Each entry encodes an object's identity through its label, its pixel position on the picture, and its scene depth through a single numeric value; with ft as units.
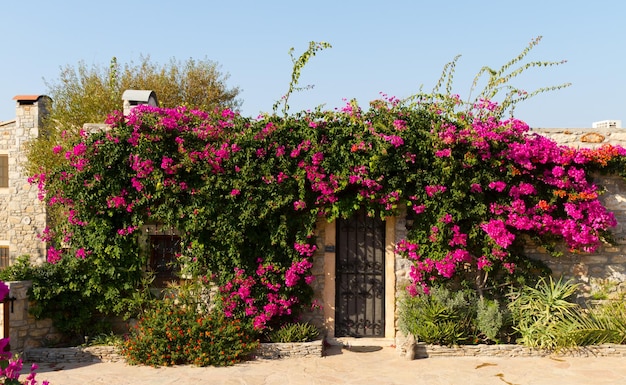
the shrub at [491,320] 28.53
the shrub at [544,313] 28.14
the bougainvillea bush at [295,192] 29.66
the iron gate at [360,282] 31.65
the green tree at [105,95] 60.95
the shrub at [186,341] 26.91
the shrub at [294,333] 28.99
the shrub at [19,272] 29.46
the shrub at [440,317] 28.37
